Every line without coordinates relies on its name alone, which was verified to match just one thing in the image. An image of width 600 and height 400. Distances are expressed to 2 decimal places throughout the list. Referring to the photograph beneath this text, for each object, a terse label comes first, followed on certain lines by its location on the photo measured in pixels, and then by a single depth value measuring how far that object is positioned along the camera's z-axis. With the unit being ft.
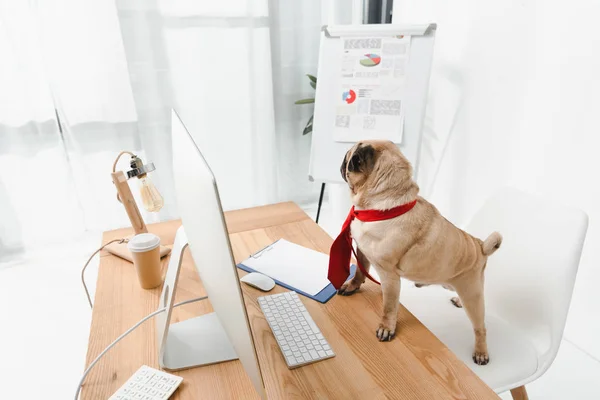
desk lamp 3.93
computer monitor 1.72
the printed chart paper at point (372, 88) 6.87
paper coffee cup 3.50
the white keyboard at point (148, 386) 2.51
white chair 3.49
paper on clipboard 3.71
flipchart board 6.80
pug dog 3.21
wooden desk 2.57
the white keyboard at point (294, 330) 2.82
